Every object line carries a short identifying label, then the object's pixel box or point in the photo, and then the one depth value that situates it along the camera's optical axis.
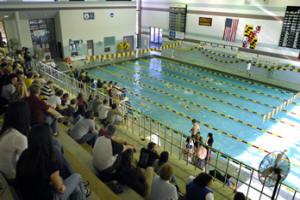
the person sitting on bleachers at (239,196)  3.28
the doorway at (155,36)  22.15
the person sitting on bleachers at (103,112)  7.08
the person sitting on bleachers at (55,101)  6.35
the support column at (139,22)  22.92
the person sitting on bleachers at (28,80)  6.90
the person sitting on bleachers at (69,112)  6.35
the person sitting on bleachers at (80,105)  6.30
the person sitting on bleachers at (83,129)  5.24
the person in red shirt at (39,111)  4.17
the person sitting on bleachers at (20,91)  5.12
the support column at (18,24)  15.36
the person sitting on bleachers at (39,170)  2.26
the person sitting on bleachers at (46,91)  6.85
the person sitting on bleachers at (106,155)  3.95
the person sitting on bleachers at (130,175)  4.04
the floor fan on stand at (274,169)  3.28
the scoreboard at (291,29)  13.23
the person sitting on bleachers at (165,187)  3.49
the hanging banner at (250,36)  15.21
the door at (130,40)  21.37
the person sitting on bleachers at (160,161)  4.44
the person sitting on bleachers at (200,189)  3.48
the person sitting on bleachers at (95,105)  7.42
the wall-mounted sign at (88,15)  18.30
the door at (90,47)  19.05
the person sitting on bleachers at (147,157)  4.51
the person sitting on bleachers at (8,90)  5.50
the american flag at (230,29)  16.11
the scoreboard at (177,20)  19.16
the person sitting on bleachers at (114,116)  6.94
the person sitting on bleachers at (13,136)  2.87
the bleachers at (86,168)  3.45
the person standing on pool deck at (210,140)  6.91
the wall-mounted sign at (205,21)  17.50
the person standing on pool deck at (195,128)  7.58
